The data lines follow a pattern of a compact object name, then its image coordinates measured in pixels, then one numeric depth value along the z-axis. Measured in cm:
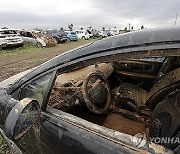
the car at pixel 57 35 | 1358
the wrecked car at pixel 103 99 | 78
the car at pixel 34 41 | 1092
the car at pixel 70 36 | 1513
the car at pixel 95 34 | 1964
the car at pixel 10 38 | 912
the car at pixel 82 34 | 1812
